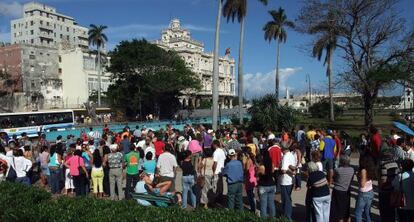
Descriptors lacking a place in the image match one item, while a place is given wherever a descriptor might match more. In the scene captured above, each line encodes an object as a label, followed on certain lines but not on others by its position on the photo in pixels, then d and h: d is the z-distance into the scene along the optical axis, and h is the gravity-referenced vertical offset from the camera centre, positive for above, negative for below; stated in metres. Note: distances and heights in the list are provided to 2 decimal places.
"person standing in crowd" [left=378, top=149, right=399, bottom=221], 7.53 -1.66
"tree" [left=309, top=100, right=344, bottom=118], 57.56 -0.82
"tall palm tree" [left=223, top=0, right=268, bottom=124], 34.62 +8.17
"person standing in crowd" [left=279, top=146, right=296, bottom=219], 8.43 -1.75
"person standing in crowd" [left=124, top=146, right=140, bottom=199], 10.70 -1.77
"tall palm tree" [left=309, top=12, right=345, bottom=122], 23.66 +4.52
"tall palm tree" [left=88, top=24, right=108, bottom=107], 69.56 +12.23
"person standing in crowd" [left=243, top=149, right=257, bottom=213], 9.05 -1.76
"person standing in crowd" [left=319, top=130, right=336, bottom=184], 11.99 -1.50
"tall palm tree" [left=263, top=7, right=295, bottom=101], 56.81 +11.41
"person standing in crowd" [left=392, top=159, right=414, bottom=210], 6.89 -1.41
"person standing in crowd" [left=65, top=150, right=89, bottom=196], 10.91 -1.88
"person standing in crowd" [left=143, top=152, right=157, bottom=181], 10.01 -1.60
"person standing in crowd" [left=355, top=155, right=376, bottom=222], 7.41 -1.60
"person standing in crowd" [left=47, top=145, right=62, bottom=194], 11.78 -1.94
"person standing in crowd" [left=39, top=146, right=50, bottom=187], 12.30 -1.89
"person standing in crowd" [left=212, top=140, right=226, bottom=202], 9.81 -1.56
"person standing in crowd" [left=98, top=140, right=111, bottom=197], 11.24 -1.82
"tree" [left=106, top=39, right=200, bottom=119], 57.19 +4.21
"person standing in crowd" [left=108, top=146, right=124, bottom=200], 10.58 -1.83
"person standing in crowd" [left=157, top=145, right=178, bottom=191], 9.67 -1.56
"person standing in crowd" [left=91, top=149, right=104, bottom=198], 10.78 -1.95
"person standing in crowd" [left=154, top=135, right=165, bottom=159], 12.60 -1.40
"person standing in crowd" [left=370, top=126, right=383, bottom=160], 10.66 -1.07
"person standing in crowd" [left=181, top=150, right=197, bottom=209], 9.51 -1.76
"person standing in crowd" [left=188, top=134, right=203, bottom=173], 12.61 -1.51
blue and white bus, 35.50 -1.69
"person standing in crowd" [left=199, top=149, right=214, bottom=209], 9.72 -1.76
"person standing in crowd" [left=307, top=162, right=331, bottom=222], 7.18 -1.67
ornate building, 92.88 +10.70
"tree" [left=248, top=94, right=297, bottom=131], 28.47 -0.83
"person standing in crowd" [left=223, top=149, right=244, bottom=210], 8.59 -1.71
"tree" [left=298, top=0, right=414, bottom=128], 23.17 +2.99
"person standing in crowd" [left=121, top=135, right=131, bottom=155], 13.70 -1.46
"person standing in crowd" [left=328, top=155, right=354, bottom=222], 7.37 -1.61
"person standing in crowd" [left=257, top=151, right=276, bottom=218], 8.23 -1.76
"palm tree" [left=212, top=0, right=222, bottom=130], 27.58 +2.16
